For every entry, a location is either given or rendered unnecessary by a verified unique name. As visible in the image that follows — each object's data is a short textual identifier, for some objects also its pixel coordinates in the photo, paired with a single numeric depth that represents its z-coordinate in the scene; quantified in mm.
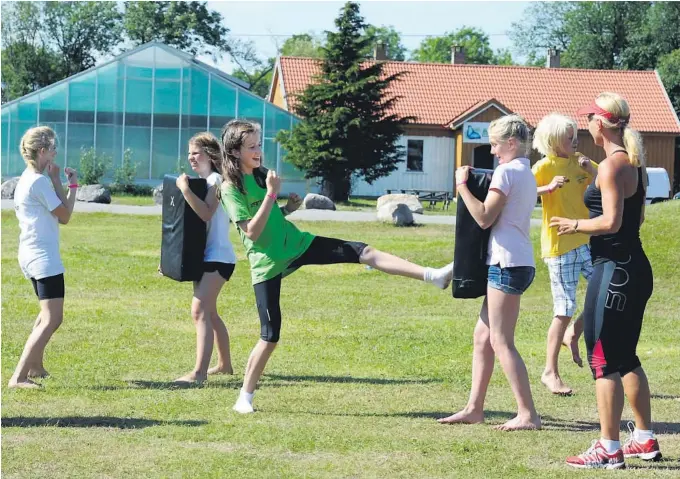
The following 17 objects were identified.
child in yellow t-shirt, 7699
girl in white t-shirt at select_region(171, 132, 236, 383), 8383
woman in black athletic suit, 5777
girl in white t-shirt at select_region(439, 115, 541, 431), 6465
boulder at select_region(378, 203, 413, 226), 29109
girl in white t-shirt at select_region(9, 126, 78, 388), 8039
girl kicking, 7016
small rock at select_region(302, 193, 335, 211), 34594
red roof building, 50219
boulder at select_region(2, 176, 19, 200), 36125
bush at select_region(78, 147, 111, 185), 41956
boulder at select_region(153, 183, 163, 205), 35938
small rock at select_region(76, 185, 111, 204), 35594
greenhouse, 42594
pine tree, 41094
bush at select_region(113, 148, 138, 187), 42281
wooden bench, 39906
